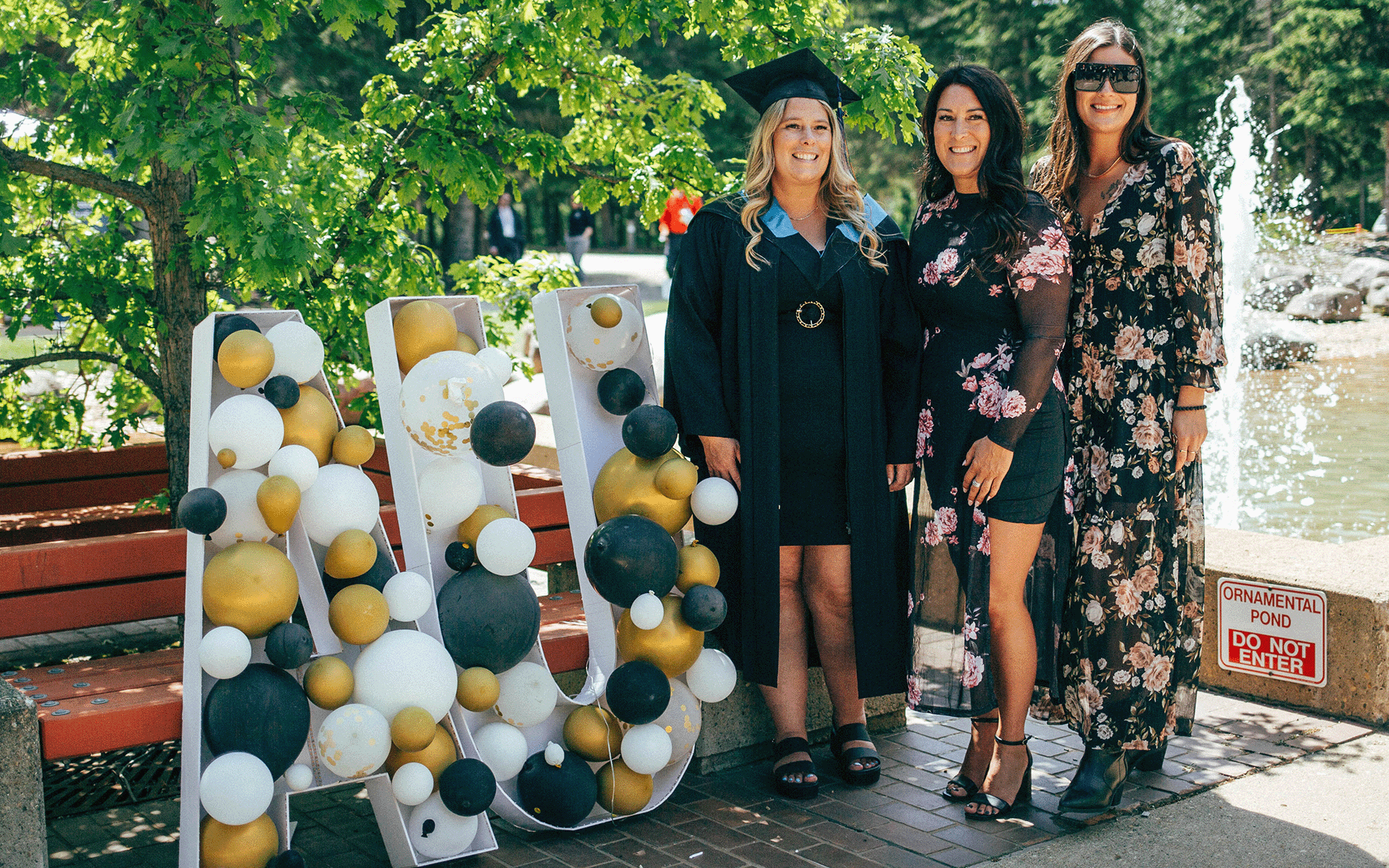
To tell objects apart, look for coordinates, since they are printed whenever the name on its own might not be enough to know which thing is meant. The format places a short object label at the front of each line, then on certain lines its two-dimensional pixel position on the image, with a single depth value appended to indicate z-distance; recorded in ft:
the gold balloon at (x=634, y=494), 11.91
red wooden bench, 9.96
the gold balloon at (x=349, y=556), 10.59
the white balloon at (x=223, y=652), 9.75
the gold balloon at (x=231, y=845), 9.77
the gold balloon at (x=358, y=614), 10.46
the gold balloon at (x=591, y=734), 11.78
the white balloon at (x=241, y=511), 10.32
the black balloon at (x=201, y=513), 9.81
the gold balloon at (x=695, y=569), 12.09
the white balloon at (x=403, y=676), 10.44
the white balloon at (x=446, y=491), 11.32
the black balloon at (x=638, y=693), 11.54
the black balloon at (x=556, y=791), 11.47
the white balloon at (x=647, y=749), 11.69
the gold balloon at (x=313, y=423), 10.76
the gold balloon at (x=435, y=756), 10.67
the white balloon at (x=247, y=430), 10.18
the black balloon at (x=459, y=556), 11.35
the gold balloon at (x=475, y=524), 11.53
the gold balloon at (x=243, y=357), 10.39
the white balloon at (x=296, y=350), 10.74
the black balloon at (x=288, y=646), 10.00
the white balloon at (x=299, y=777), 10.03
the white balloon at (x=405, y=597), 10.71
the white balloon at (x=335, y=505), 10.64
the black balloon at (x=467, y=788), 10.64
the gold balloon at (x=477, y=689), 11.13
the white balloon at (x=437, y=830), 10.75
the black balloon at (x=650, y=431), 11.73
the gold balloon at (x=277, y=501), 10.16
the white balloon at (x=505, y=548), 11.14
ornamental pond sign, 14.69
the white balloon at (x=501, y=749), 11.37
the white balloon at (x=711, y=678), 12.13
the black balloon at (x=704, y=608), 11.76
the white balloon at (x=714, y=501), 12.04
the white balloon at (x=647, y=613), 11.39
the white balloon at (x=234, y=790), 9.54
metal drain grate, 13.21
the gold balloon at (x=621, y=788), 11.85
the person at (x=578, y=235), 73.31
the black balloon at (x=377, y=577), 10.94
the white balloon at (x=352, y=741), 10.07
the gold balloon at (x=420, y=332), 11.42
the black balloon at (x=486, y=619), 11.15
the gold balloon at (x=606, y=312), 11.99
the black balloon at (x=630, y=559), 11.46
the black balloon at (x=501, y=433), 10.78
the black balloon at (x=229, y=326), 10.65
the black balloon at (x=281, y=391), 10.53
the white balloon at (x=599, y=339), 12.17
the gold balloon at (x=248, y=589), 9.96
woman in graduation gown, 12.51
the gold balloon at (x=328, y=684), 10.31
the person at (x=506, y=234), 61.82
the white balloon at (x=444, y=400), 10.97
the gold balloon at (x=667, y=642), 11.79
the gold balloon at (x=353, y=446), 11.01
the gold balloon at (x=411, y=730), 10.32
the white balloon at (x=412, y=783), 10.41
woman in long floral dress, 11.80
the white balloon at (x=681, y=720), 12.11
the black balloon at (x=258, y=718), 9.85
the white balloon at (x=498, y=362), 11.48
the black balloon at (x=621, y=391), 12.22
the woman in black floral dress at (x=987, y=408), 11.56
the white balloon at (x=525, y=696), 11.44
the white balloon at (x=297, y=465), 10.43
